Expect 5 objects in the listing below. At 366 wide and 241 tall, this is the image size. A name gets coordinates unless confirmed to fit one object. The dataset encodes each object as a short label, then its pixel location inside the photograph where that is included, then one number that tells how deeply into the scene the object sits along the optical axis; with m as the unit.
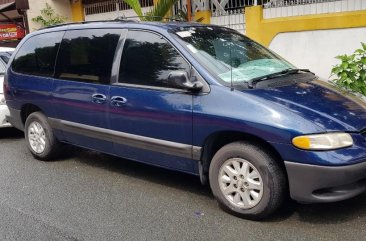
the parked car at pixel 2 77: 7.29
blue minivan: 3.66
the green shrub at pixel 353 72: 6.68
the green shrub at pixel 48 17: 15.20
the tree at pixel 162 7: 9.27
